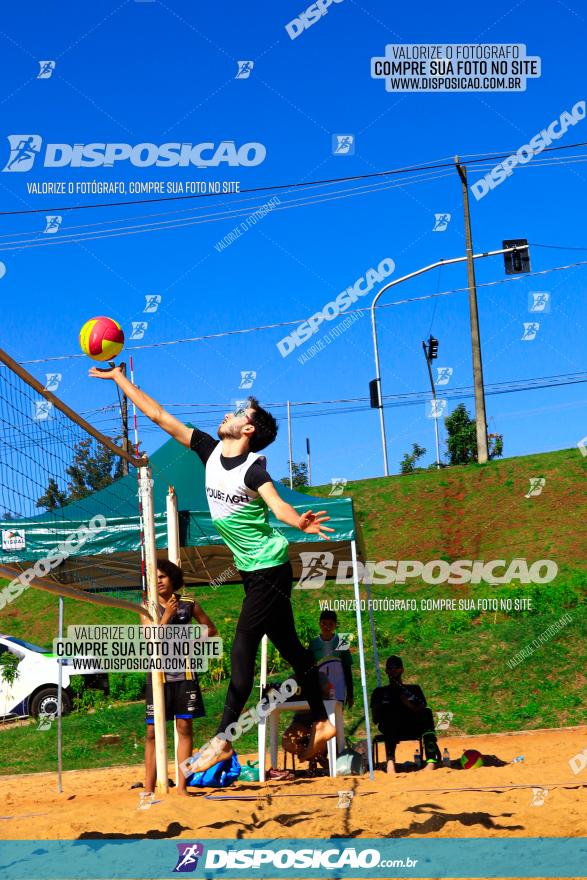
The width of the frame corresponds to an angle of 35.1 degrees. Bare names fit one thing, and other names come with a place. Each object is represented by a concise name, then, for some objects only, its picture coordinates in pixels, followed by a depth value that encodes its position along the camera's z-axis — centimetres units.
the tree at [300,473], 6269
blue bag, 720
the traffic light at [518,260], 2541
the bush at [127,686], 1625
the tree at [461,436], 5725
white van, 1541
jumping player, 509
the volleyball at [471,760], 873
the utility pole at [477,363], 3162
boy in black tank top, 720
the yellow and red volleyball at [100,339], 594
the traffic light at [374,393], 3244
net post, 645
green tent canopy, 976
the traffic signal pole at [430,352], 4316
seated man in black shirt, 907
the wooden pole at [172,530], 827
